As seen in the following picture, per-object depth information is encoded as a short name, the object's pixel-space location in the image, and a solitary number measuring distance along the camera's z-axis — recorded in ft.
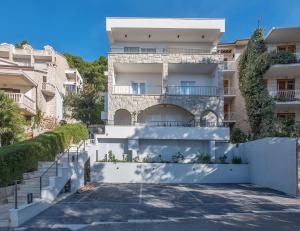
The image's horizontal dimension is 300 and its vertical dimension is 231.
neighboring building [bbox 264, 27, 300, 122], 77.71
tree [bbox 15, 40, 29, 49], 166.02
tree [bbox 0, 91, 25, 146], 56.49
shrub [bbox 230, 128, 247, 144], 80.41
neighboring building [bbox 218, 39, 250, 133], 92.12
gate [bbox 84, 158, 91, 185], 61.42
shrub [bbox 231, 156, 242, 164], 68.33
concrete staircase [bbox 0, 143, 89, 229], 33.96
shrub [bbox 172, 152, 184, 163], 70.79
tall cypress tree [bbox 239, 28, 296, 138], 76.59
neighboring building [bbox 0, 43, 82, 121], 81.92
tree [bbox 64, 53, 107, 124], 98.43
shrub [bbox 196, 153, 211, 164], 68.23
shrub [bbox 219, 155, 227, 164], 68.46
